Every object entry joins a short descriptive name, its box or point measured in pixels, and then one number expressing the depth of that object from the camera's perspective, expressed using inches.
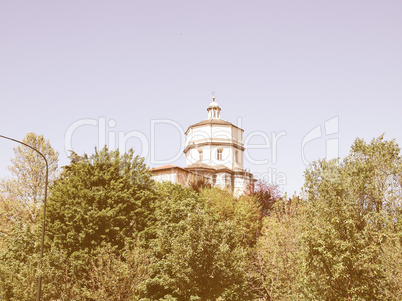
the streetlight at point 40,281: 747.0
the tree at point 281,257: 924.6
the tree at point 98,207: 1028.5
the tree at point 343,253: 631.8
